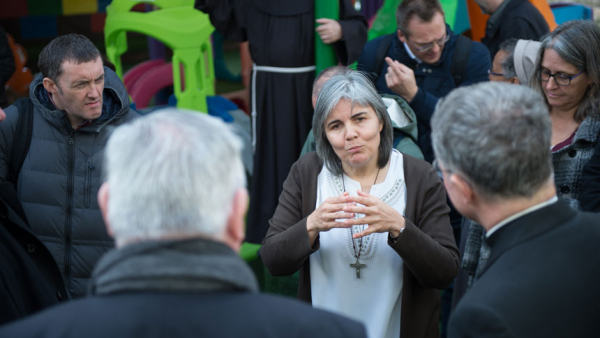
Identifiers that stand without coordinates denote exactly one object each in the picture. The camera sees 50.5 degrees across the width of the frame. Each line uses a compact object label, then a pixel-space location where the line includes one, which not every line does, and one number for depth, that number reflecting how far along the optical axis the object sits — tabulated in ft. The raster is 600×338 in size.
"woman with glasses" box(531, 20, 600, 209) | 8.40
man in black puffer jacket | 9.31
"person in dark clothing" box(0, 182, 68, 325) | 7.43
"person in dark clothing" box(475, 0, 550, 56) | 14.34
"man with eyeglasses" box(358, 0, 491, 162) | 12.28
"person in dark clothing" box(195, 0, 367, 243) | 15.06
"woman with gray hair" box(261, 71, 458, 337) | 7.38
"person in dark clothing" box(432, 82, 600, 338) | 4.74
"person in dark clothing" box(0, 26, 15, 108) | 14.99
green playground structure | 15.96
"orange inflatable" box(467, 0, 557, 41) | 19.74
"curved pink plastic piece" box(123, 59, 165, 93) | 22.47
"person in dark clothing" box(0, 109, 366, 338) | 3.76
